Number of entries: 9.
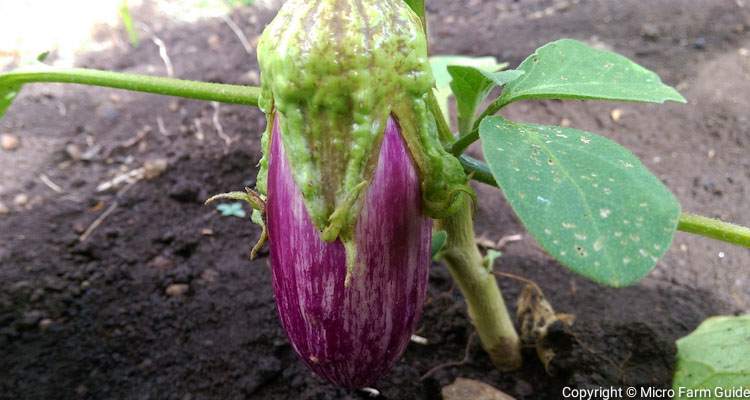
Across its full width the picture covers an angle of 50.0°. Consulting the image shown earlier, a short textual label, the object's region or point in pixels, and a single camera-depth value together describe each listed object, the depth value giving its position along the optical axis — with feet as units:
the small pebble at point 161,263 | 1.24
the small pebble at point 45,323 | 1.10
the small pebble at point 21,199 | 1.40
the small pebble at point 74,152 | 1.56
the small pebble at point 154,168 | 1.49
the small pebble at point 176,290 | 1.18
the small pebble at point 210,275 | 1.22
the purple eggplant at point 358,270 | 0.70
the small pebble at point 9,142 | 1.57
